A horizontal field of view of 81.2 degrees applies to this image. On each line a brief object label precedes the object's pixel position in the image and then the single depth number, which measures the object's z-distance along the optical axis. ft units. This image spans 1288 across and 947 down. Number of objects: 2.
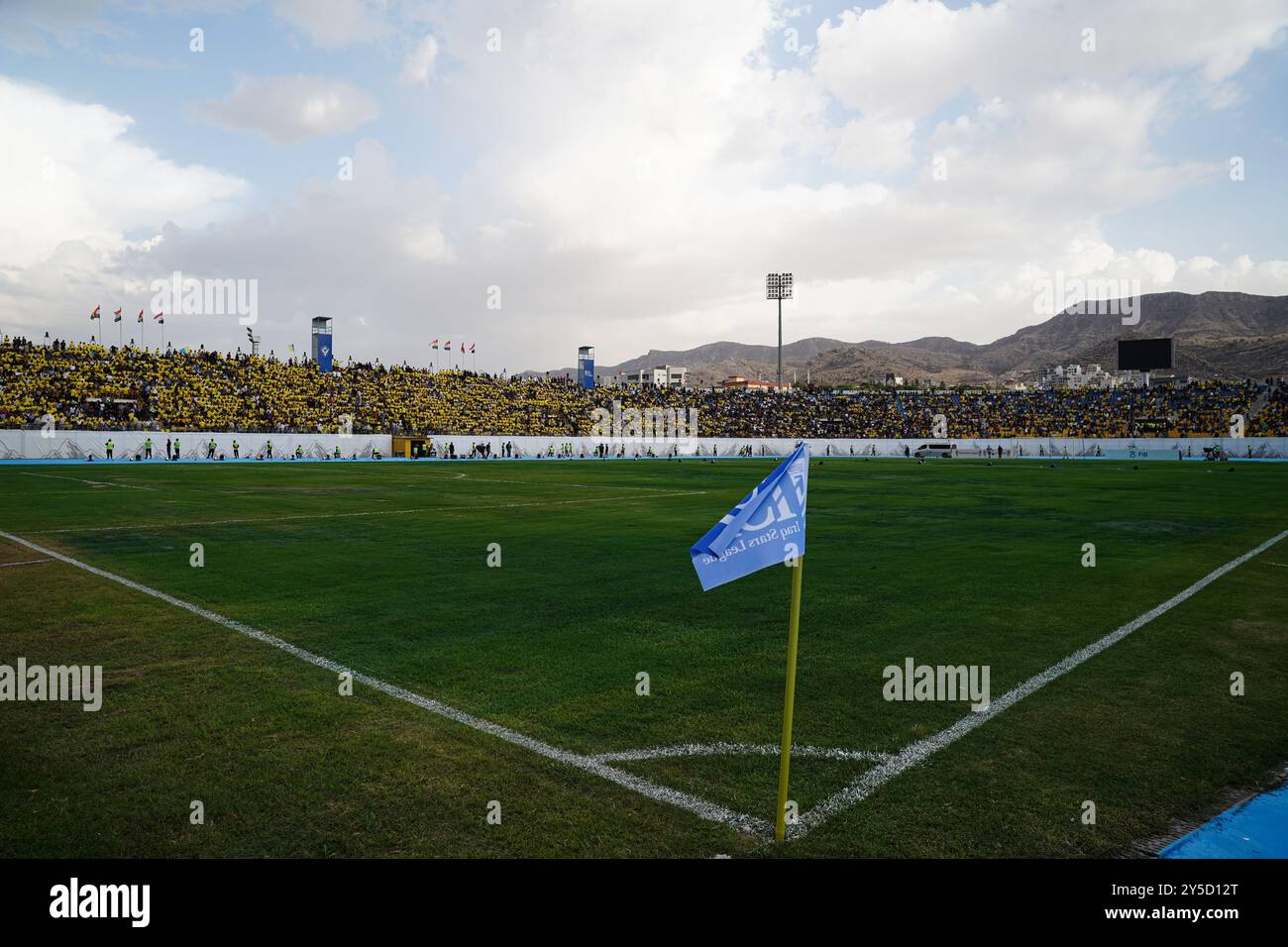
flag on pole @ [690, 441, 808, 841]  13.48
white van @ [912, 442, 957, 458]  228.22
